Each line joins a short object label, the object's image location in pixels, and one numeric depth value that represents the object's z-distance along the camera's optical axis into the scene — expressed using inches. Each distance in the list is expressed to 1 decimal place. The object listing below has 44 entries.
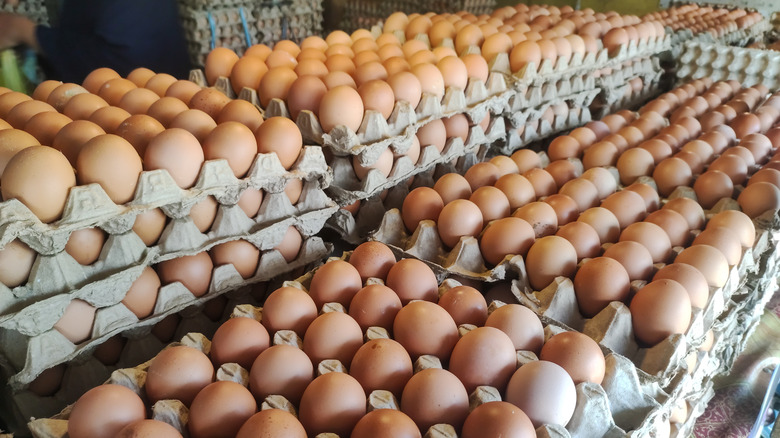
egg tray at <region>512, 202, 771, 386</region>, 16.4
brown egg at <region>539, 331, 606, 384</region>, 14.3
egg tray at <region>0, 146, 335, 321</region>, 15.1
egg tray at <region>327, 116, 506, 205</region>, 23.1
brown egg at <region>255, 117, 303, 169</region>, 19.8
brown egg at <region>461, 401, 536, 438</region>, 11.8
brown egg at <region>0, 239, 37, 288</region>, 15.2
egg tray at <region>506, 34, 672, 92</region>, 30.4
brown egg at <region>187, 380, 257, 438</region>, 12.6
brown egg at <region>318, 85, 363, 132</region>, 22.0
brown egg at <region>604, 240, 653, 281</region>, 19.2
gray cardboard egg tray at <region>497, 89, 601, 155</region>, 32.7
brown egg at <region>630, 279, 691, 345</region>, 16.9
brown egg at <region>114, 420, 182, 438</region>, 11.5
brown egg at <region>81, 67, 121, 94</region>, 25.3
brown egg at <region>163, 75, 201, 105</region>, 23.5
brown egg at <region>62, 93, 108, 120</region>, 21.3
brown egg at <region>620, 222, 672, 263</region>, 20.5
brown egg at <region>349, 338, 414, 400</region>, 13.9
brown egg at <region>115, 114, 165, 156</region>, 18.4
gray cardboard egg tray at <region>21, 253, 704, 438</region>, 12.8
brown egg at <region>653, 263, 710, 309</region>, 18.0
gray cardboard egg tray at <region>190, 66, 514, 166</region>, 22.0
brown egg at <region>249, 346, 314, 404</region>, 13.8
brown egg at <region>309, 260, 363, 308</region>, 17.3
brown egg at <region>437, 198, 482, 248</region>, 21.8
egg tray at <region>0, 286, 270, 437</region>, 17.6
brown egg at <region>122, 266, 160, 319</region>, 18.1
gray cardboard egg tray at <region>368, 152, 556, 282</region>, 19.9
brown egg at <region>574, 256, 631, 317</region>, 18.2
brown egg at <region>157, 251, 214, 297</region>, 19.2
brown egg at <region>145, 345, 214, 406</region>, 13.8
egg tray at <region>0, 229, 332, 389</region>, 15.8
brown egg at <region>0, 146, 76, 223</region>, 14.9
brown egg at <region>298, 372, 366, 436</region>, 12.7
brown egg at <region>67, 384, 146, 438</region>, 12.3
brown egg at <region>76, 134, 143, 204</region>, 16.1
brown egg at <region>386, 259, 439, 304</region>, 17.5
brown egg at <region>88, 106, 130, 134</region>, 19.8
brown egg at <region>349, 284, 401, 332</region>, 16.3
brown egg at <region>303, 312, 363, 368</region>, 15.0
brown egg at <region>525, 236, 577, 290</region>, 19.4
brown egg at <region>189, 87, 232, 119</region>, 22.3
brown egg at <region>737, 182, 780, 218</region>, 23.8
